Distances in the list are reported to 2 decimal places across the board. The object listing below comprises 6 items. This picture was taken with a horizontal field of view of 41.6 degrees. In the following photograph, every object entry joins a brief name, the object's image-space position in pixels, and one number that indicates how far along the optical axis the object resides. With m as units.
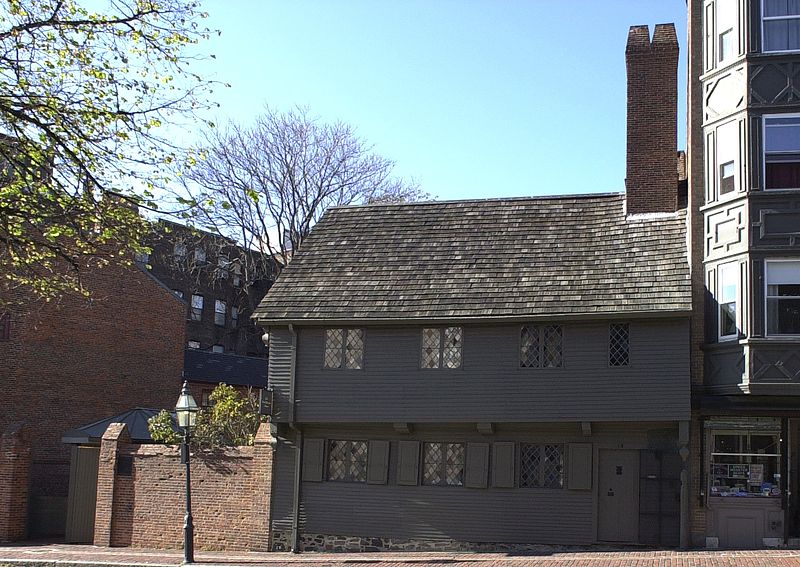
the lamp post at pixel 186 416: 21.47
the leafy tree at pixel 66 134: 14.23
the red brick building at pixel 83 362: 29.59
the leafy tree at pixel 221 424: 24.11
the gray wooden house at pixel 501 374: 20.80
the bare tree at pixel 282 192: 42.00
